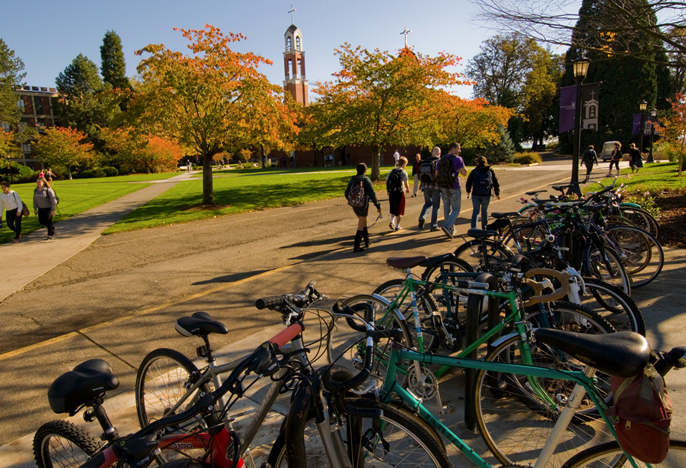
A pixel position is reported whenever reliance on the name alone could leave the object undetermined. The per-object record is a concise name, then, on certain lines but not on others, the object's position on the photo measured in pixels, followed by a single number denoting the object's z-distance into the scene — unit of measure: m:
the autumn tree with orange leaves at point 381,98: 22.00
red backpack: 1.59
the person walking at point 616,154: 23.83
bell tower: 74.36
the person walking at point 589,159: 23.09
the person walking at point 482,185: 9.94
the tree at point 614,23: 7.98
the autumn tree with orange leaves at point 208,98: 14.69
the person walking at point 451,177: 10.37
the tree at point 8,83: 48.03
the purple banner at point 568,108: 12.76
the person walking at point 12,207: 12.10
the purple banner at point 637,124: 34.34
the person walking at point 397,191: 10.70
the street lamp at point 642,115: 31.99
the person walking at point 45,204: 12.20
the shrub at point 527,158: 37.97
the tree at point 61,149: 47.47
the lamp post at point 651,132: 33.92
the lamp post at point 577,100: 11.43
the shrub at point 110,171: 50.50
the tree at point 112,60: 69.00
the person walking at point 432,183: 11.05
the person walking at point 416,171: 16.62
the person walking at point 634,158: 25.17
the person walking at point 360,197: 9.23
